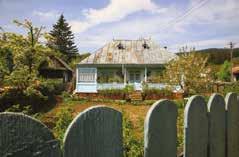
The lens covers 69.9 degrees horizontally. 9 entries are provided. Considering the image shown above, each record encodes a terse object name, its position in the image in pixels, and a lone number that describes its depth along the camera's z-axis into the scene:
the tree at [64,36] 38.78
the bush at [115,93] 15.81
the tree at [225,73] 26.60
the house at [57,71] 22.41
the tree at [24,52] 7.81
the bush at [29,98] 7.93
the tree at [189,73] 13.40
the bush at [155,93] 15.60
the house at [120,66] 17.70
